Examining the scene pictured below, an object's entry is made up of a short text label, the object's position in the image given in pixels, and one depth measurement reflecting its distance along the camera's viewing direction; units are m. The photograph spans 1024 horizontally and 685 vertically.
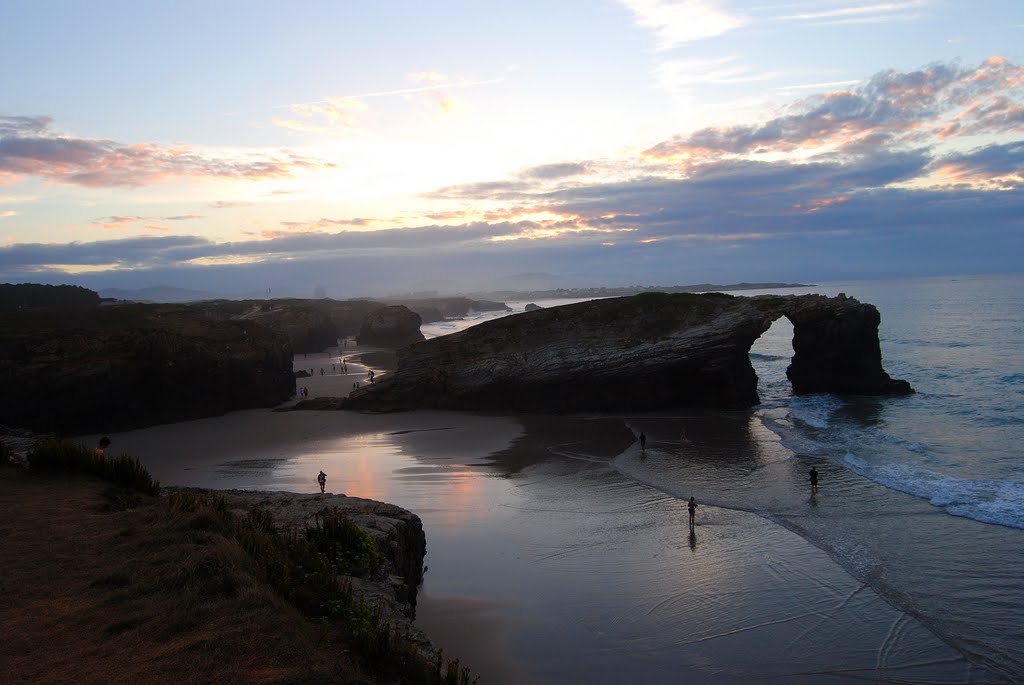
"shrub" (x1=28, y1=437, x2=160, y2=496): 14.12
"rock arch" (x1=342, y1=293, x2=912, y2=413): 40.22
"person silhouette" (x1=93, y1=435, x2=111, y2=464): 14.70
